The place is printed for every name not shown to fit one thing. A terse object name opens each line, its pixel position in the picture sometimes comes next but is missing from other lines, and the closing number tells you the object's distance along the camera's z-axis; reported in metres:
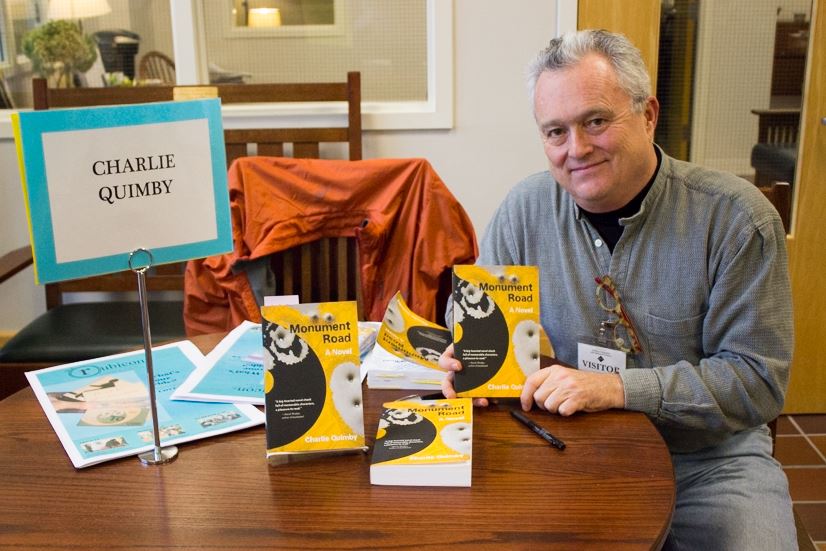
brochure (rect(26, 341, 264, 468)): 1.25
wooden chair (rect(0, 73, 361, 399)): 2.36
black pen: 1.21
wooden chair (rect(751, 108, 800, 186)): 2.82
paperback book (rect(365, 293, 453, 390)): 1.44
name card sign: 1.10
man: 1.38
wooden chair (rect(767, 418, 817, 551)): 1.39
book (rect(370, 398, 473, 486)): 1.11
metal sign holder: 1.19
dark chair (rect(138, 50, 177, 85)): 3.05
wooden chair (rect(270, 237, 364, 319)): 2.25
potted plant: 3.02
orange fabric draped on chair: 2.22
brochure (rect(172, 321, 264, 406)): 1.40
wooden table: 1.00
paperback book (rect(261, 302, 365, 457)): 1.17
